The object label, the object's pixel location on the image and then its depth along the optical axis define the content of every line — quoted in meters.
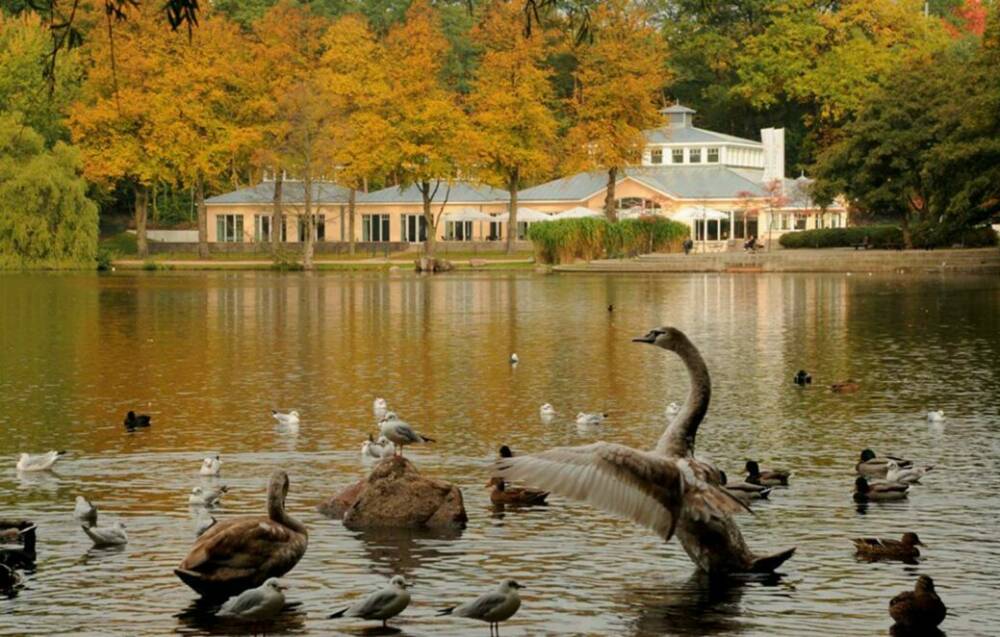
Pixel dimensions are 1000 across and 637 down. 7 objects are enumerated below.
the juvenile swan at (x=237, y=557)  13.95
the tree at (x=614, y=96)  110.62
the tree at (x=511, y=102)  111.25
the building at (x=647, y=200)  113.56
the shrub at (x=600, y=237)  99.38
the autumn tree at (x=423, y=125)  109.75
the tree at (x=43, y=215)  99.62
